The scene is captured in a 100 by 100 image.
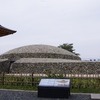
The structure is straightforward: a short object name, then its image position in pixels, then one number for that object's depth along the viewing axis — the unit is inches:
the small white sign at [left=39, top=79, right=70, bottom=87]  191.7
